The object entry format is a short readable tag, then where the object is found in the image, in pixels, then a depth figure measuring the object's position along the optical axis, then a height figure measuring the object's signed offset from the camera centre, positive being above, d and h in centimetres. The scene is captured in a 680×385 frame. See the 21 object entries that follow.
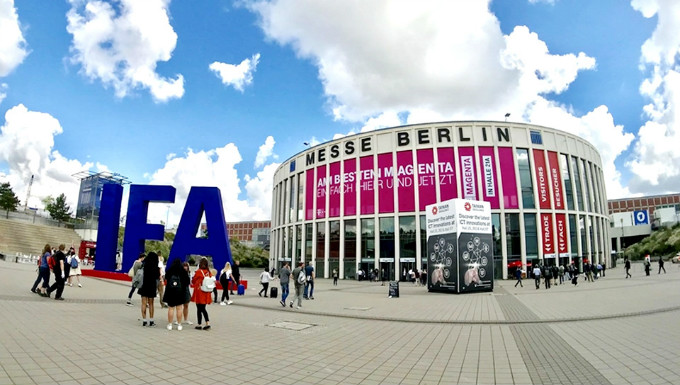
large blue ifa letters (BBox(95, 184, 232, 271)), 1881 +126
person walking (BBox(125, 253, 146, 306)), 1141 -66
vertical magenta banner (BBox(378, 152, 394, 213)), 4241 +763
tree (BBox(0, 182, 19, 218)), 6262 +831
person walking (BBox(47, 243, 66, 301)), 1184 -76
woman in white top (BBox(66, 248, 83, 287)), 1680 -100
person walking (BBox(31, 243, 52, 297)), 1270 -79
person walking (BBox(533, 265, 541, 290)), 2412 -162
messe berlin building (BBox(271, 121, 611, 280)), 3950 +653
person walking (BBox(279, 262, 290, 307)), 1395 -121
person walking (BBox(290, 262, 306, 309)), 1365 -119
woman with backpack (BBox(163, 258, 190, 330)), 820 -84
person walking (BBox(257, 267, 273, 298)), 1758 -147
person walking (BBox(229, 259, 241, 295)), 1659 -104
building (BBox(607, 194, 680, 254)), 8306 +655
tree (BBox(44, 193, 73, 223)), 7619 +808
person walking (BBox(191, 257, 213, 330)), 850 -111
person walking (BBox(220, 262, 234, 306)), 1417 -116
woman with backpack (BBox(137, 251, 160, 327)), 856 -83
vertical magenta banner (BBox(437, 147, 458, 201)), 4003 +846
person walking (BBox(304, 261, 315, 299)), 1764 -131
